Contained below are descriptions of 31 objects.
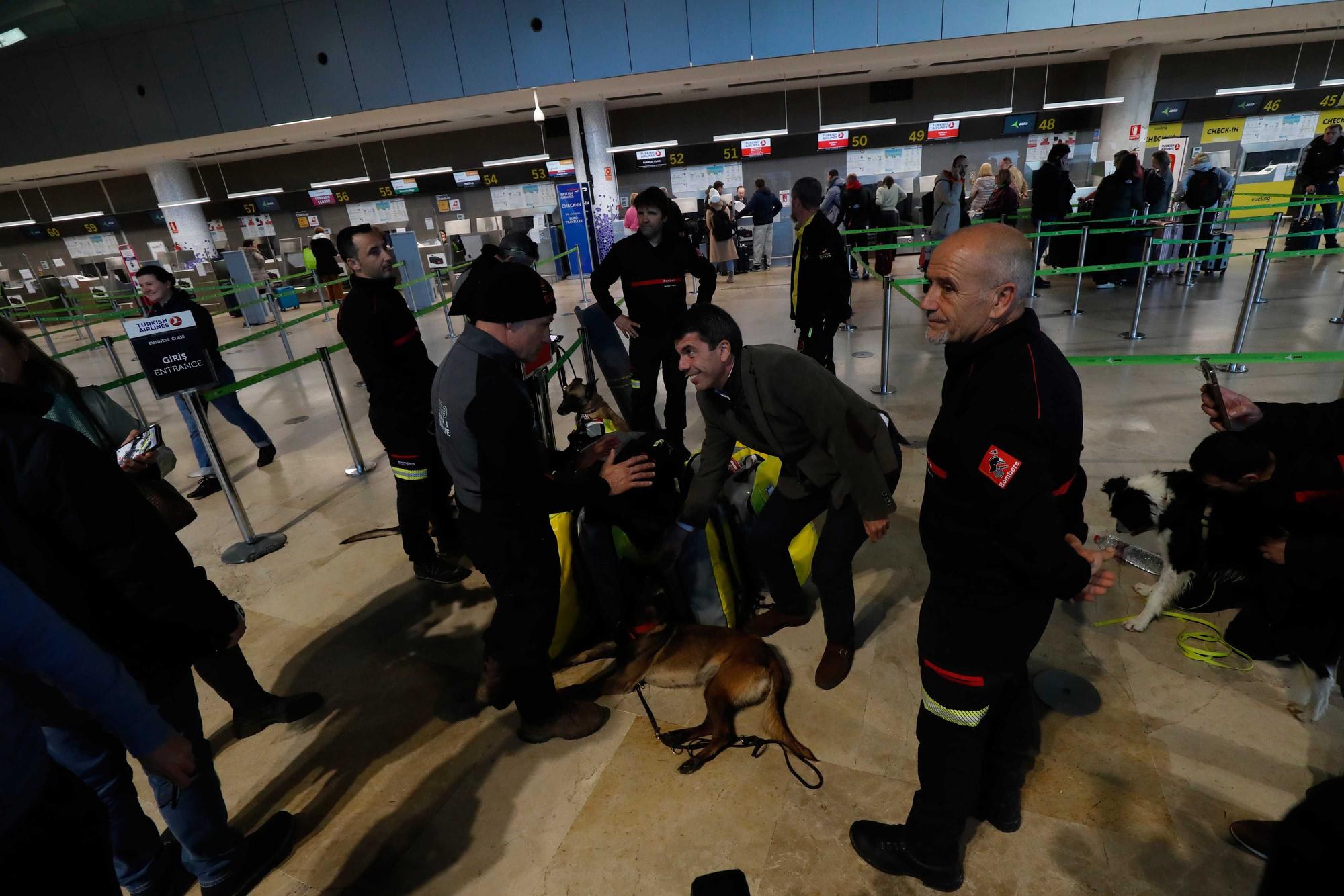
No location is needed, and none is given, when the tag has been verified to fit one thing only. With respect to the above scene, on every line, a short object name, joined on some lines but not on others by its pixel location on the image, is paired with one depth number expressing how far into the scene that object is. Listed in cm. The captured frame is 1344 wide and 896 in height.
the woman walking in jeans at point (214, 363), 446
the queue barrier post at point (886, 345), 550
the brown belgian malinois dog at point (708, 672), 244
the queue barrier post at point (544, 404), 403
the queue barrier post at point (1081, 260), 766
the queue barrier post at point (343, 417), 475
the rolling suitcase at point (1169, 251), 1020
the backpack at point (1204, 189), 863
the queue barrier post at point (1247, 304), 529
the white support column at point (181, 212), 1662
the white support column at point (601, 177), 1407
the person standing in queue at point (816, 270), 464
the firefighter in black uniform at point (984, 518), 147
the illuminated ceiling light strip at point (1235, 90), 1451
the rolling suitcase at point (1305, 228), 1042
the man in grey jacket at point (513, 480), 204
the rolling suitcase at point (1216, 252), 990
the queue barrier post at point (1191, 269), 923
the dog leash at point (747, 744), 244
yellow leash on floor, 266
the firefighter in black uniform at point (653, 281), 438
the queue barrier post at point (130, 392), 579
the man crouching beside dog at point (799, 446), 237
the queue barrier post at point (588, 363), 482
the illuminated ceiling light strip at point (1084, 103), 1352
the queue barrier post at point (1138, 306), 626
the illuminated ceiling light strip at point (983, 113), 1509
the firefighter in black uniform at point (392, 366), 323
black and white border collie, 229
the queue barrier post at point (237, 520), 406
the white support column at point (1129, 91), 1345
